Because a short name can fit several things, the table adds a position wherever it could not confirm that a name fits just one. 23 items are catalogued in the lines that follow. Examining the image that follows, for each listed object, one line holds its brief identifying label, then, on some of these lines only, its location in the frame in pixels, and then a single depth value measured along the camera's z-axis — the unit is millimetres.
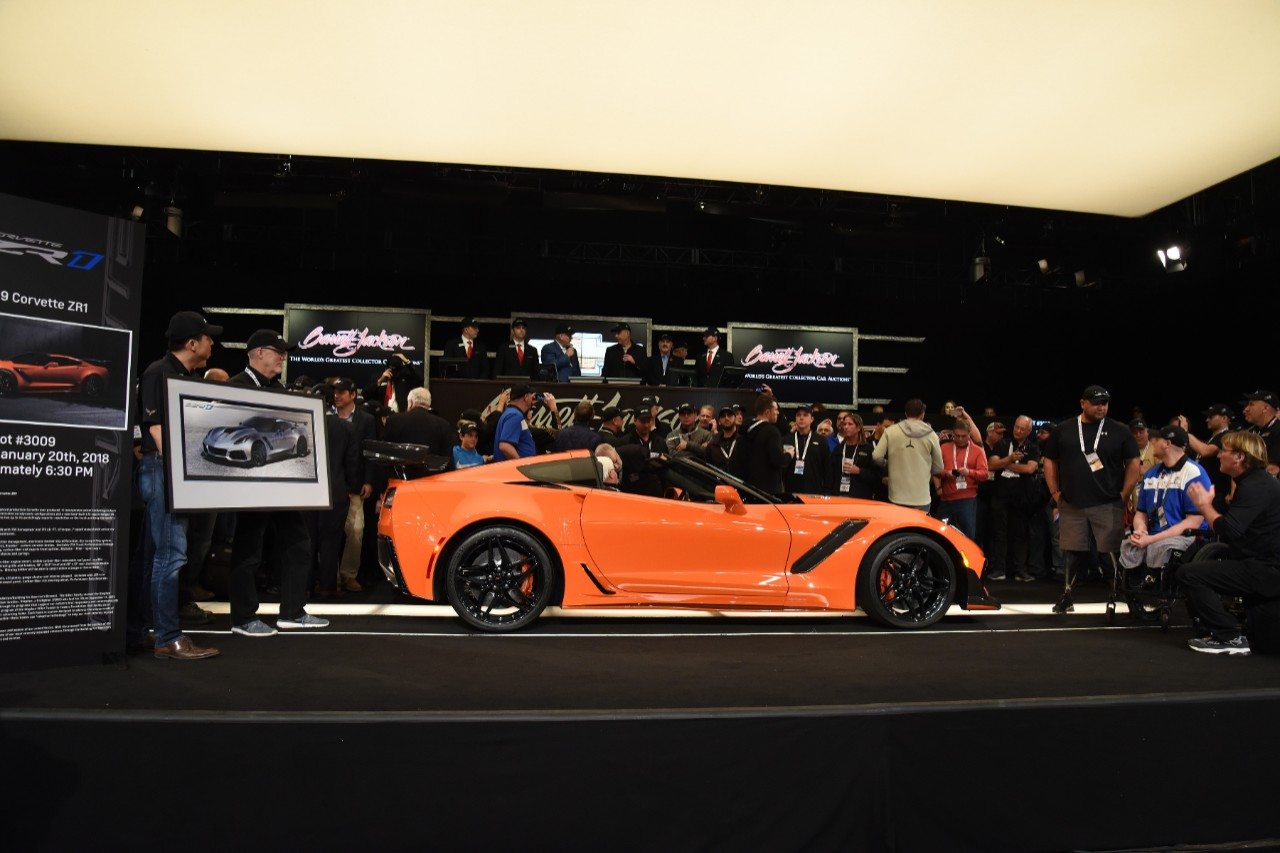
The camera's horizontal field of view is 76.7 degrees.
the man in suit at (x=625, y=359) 10555
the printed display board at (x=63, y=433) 3549
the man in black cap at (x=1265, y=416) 5914
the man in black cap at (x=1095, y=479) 5746
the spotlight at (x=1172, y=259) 12258
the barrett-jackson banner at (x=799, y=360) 14359
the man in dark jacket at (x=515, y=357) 9984
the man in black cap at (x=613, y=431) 6859
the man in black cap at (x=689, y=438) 7250
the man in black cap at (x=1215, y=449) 6562
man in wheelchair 5297
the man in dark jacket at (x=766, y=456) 6430
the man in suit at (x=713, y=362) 10039
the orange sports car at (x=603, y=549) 4789
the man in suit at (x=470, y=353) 9945
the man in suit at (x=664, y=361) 10967
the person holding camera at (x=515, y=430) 6367
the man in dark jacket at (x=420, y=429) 6547
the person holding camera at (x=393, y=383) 8047
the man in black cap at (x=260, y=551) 4535
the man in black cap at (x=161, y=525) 3945
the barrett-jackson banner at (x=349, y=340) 13289
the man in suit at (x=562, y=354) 10344
